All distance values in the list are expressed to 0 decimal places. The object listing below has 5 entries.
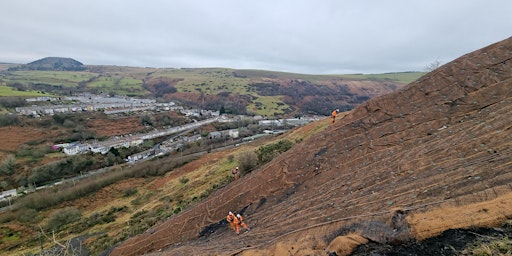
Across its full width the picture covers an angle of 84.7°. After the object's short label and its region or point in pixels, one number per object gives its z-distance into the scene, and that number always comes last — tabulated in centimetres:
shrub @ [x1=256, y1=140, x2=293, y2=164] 2419
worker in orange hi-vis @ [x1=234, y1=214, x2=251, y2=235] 1271
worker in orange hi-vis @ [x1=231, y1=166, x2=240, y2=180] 2143
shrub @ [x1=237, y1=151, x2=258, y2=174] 2328
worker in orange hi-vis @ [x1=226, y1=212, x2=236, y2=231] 1329
